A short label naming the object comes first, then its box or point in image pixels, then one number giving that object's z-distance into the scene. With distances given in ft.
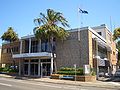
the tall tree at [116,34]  53.39
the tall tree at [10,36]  75.76
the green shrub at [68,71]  50.89
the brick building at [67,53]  55.83
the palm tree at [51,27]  55.83
